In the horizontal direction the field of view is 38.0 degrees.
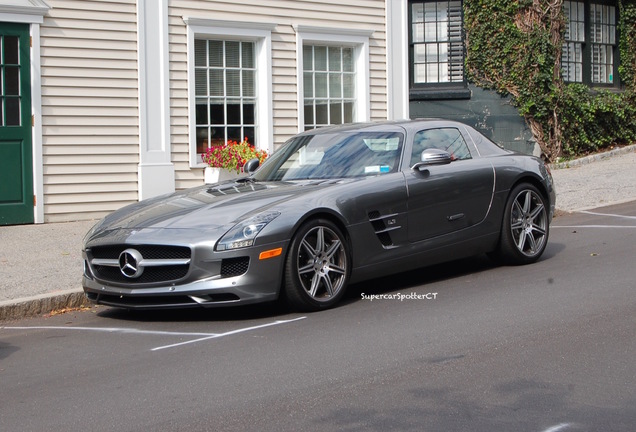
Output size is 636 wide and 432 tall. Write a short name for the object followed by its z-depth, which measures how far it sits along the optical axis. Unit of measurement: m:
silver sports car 7.00
